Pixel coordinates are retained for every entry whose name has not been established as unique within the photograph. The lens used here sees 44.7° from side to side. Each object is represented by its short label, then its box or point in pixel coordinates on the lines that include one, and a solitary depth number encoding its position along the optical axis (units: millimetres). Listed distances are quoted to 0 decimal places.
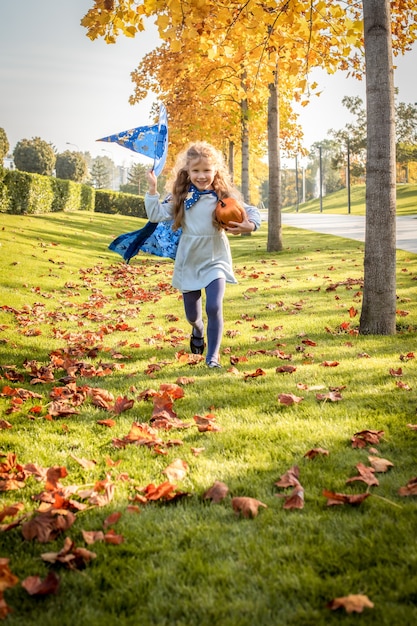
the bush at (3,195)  19872
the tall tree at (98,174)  97000
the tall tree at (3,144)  47250
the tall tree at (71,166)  63781
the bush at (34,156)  59531
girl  4910
